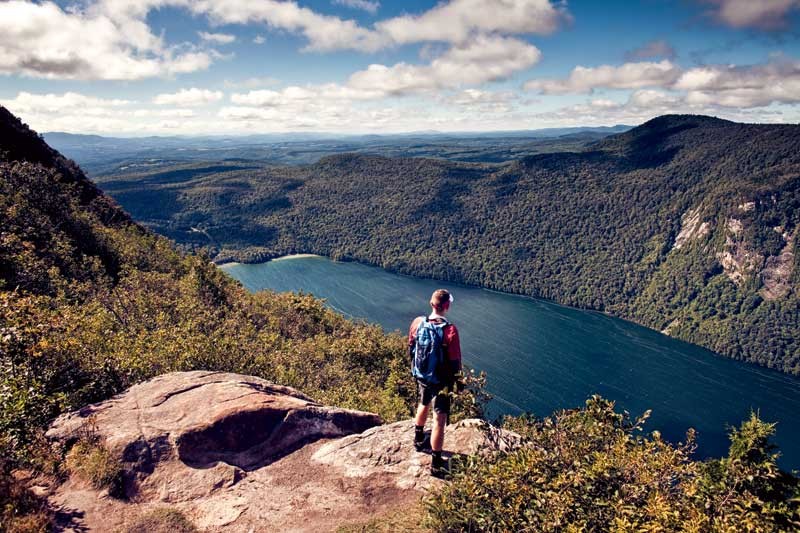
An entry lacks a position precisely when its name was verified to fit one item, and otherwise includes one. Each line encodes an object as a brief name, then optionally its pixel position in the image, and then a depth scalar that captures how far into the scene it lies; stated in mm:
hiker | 10266
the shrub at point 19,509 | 7750
